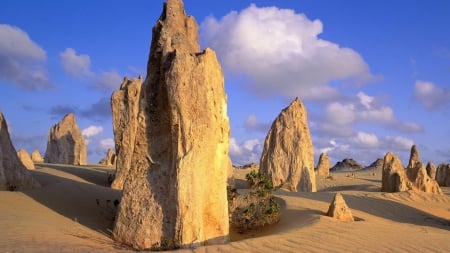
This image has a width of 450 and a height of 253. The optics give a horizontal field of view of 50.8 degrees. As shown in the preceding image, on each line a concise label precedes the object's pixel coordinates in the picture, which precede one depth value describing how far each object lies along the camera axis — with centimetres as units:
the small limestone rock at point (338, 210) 1264
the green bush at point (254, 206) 1289
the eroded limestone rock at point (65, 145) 4066
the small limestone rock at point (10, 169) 1415
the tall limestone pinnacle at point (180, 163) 929
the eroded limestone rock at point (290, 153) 2288
